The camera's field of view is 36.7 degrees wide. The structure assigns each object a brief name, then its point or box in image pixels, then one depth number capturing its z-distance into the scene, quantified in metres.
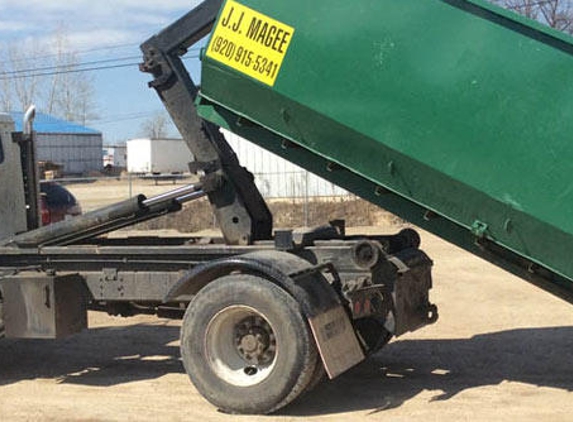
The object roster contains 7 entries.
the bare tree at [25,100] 74.88
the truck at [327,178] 6.09
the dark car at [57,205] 11.26
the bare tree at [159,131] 103.78
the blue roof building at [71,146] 60.00
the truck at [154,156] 60.12
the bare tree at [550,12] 31.33
